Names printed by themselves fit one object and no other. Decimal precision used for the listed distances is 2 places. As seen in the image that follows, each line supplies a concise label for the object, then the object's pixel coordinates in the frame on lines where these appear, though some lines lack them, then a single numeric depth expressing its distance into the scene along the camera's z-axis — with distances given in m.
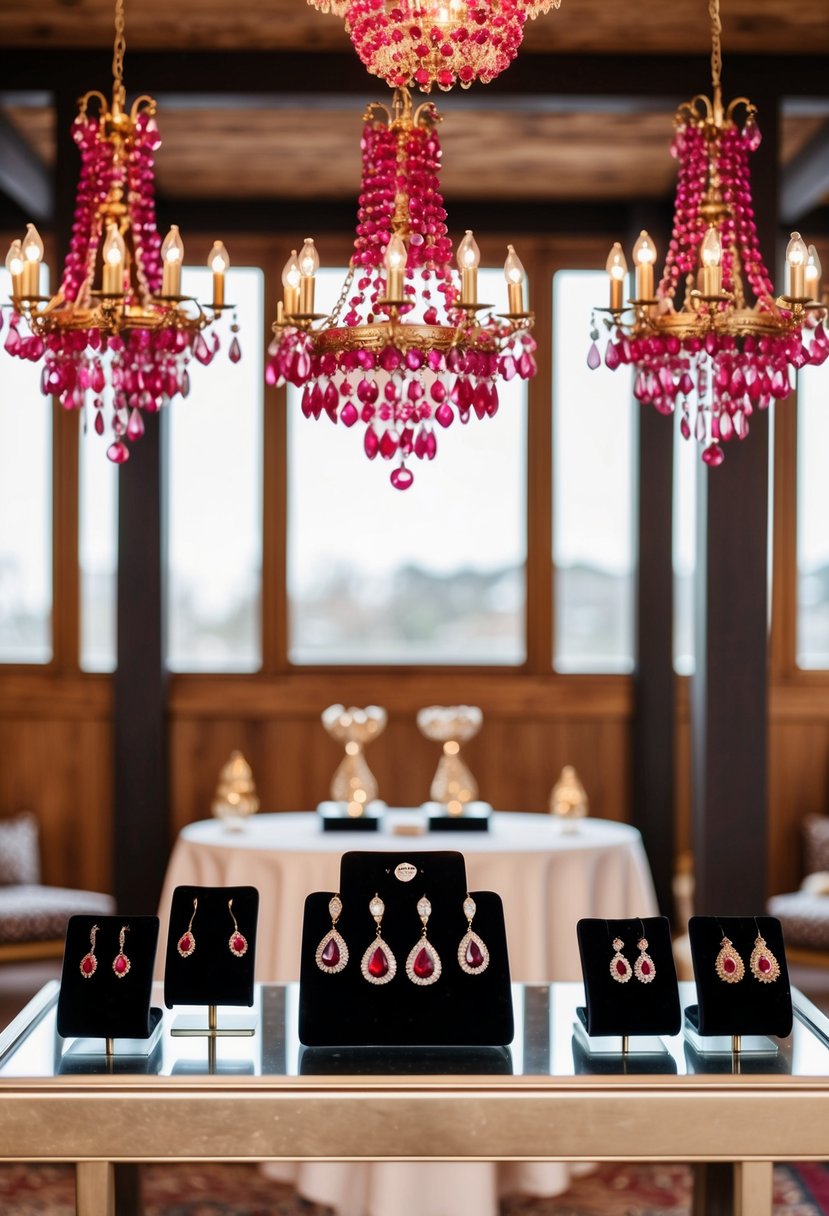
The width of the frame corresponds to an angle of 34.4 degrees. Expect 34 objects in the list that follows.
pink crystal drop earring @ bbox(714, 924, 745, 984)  2.12
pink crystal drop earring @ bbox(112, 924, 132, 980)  2.11
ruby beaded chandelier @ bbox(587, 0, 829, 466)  2.34
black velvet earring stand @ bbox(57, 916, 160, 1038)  2.09
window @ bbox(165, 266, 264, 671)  5.75
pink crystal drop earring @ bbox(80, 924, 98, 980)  2.11
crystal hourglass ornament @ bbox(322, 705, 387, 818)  4.40
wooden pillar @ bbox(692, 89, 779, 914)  4.17
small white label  2.15
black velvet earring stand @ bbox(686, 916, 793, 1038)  2.10
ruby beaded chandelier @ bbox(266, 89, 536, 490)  2.19
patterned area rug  3.31
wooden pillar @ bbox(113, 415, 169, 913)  4.89
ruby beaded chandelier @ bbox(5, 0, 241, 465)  2.32
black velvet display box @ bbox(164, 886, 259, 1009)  2.16
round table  3.33
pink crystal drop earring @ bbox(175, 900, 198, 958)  2.17
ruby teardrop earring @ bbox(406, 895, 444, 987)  2.10
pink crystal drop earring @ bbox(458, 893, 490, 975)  2.11
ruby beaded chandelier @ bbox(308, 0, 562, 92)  2.12
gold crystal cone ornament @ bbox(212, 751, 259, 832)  4.28
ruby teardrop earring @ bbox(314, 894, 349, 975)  2.10
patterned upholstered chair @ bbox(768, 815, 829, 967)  4.75
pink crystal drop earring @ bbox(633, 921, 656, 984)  2.10
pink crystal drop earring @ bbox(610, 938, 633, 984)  2.10
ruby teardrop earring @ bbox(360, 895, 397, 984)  2.10
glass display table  1.93
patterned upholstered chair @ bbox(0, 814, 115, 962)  4.78
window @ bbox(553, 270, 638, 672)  5.77
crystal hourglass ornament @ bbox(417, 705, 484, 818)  4.41
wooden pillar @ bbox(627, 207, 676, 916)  5.50
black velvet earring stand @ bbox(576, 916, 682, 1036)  2.08
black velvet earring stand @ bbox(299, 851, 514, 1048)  2.10
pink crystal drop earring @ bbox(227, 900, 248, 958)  2.18
